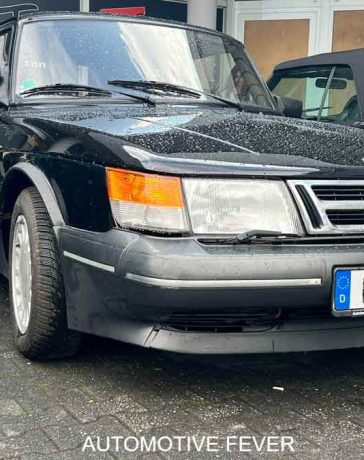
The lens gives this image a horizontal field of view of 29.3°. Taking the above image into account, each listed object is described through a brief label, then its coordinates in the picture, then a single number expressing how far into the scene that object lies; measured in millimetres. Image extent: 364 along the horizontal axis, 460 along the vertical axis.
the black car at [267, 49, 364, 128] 5066
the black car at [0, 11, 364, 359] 2465
